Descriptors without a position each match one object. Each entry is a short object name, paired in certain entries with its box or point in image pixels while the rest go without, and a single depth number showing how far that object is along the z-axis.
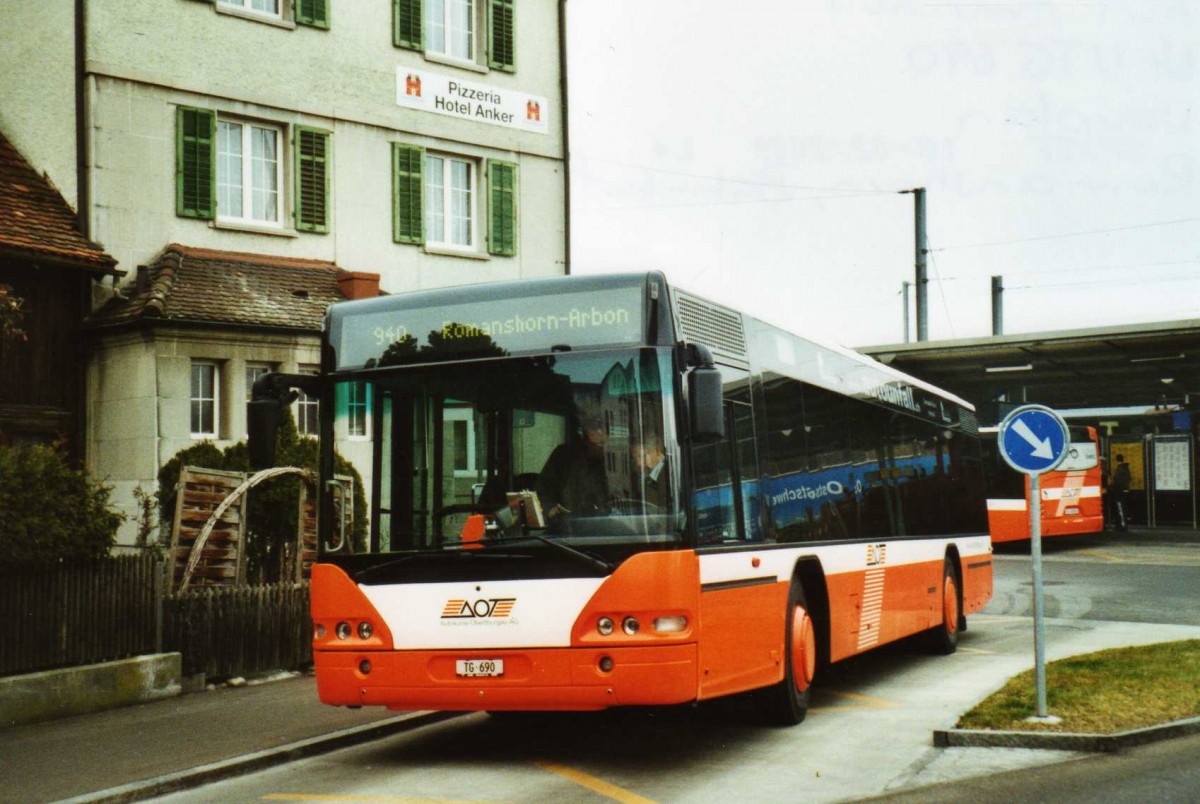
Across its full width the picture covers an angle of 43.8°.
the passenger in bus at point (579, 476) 8.61
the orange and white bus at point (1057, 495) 33.78
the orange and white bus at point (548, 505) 8.54
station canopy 32.79
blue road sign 10.23
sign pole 9.90
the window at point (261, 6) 24.69
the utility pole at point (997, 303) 55.44
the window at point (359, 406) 9.44
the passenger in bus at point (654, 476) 8.55
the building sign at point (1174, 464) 41.25
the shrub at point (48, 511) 11.57
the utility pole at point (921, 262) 41.50
